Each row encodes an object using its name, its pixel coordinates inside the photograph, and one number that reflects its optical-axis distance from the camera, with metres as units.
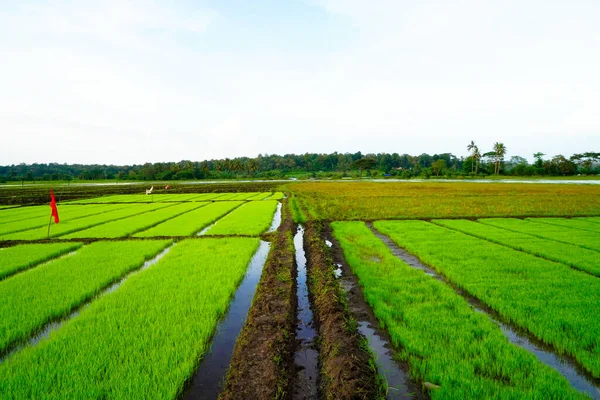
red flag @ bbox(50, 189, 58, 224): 11.86
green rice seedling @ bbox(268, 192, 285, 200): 31.05
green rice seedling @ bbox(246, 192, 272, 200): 31.08
